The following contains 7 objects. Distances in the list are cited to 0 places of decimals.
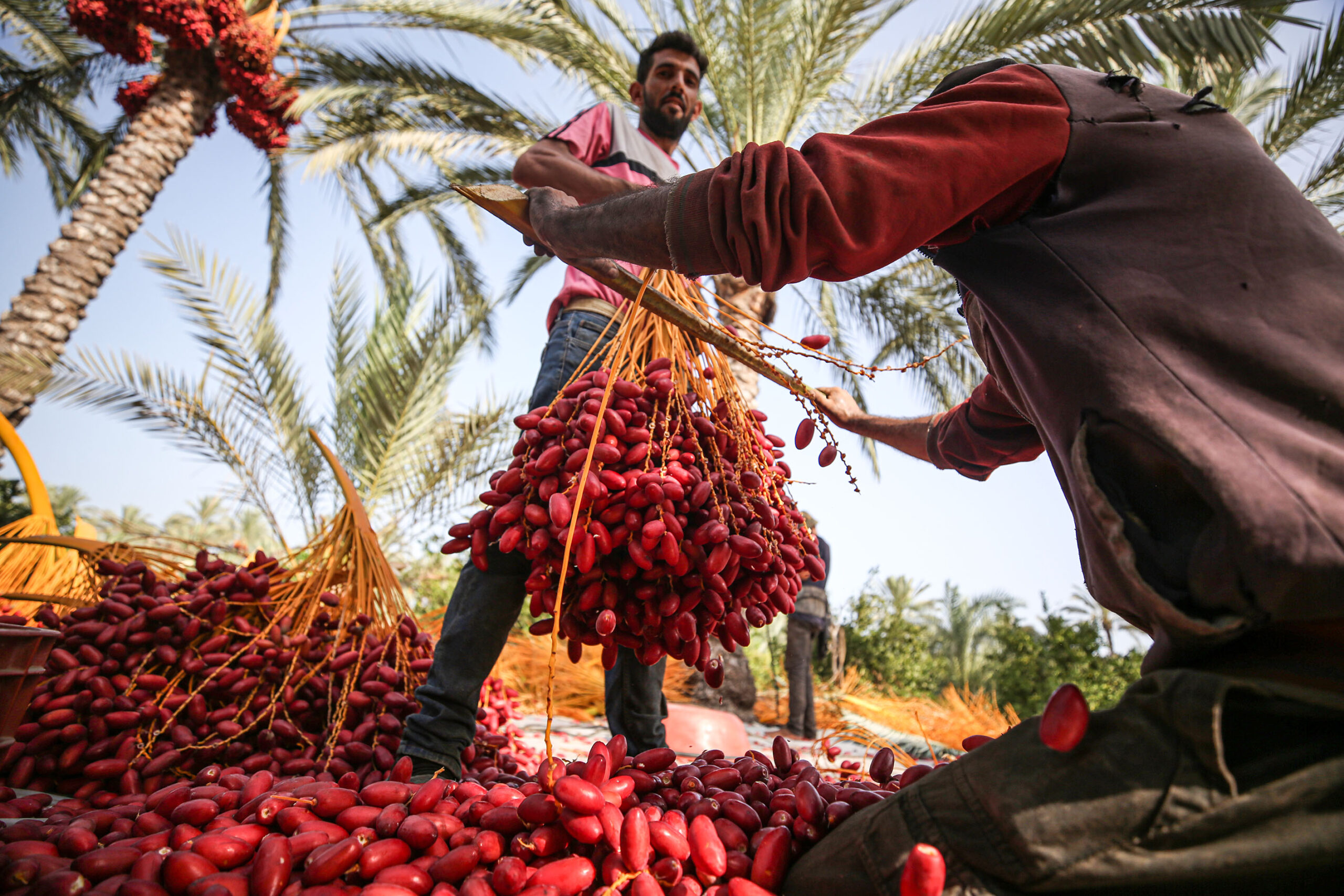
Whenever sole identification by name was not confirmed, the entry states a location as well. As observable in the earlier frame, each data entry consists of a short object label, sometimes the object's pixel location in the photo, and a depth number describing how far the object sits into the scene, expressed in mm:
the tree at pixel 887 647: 9031
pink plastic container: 2801
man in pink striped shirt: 1501
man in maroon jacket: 702
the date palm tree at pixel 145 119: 4988
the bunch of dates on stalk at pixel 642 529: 1213
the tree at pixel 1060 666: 7504
